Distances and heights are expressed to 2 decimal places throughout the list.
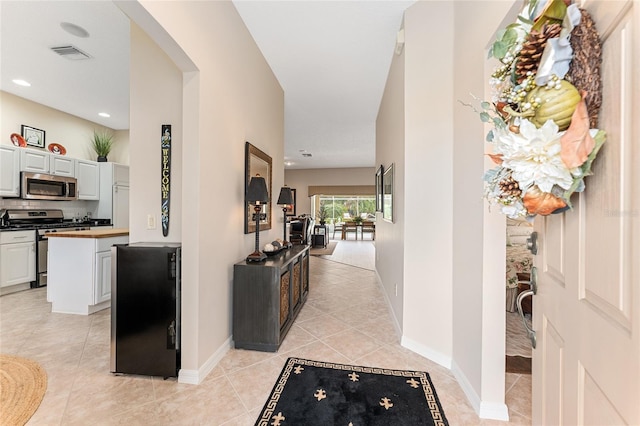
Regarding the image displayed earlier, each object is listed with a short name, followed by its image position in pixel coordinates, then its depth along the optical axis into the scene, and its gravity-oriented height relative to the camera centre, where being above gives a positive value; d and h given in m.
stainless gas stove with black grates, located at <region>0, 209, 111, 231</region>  3.95 -0.17
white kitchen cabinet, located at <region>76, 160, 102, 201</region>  4.90 +0.61
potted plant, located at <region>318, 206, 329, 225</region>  12.03 +0.01
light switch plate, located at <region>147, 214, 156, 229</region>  2.20 -0.08
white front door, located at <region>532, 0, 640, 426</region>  0.53 -0.12
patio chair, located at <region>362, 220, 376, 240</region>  11.52 -0.59
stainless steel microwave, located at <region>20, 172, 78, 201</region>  4.10 +0.39
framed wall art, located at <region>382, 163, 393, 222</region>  3.12 +0.25
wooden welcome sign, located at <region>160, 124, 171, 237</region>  2.16 +0.29
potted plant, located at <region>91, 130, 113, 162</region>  5.28 +1.34
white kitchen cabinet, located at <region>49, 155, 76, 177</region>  4.48 +0.79
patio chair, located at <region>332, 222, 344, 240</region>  12.59 -0.60
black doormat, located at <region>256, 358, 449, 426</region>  1.59 -1.23
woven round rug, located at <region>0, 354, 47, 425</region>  1.63 -1.25
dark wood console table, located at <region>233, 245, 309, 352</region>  2.34 -0.83
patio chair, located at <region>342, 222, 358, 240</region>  11.41 -0.67
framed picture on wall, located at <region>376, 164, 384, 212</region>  4.20 +0.44
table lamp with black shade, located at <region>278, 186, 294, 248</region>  3.51 +0.21
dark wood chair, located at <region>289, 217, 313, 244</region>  7.69 -0.56
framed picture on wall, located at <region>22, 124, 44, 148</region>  4.34 +1.25
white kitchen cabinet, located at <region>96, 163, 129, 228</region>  5.22 +0.36
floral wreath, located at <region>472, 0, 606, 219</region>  0.63 +0.28
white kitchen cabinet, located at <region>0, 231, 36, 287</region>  3.74 -0.69
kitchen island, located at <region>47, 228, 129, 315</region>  3.16 -0.71
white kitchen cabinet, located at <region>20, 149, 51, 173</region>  4.08 +0.79
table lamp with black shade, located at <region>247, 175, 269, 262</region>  2.54 +0.18
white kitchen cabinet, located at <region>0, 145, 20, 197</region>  3.84 +0.59
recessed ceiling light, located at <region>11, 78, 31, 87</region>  3.75 +1.84
